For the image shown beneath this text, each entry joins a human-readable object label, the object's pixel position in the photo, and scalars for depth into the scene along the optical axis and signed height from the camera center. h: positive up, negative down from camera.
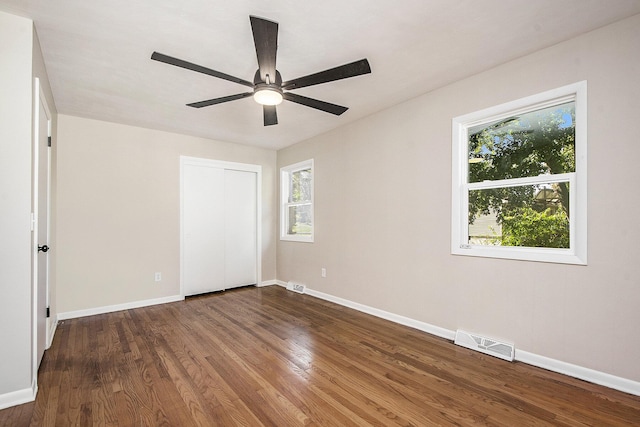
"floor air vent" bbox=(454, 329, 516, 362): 2.53 -1.17
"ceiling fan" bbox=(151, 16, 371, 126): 1.76 +0.96
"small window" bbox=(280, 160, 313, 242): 4.96 +0.18
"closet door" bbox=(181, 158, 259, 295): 4.66 -0.24
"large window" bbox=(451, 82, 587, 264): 2.29 +0.30
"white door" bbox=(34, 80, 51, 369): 2.23 -0.13
